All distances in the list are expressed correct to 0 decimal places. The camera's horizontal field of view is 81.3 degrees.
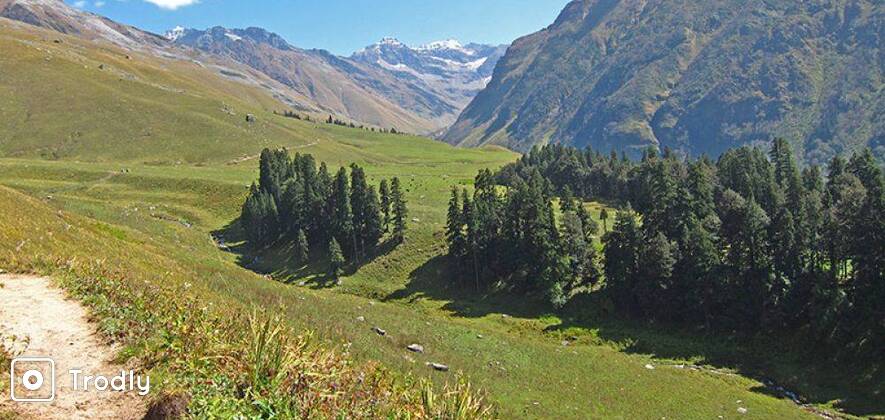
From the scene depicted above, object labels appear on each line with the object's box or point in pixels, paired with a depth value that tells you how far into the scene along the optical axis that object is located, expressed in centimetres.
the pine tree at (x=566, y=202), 10081
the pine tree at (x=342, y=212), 10050
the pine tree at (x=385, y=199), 10692
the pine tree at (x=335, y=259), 9444
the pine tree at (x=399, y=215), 10169
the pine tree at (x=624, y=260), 7619
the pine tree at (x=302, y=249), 10179
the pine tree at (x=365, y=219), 10200
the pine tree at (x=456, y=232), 9069
